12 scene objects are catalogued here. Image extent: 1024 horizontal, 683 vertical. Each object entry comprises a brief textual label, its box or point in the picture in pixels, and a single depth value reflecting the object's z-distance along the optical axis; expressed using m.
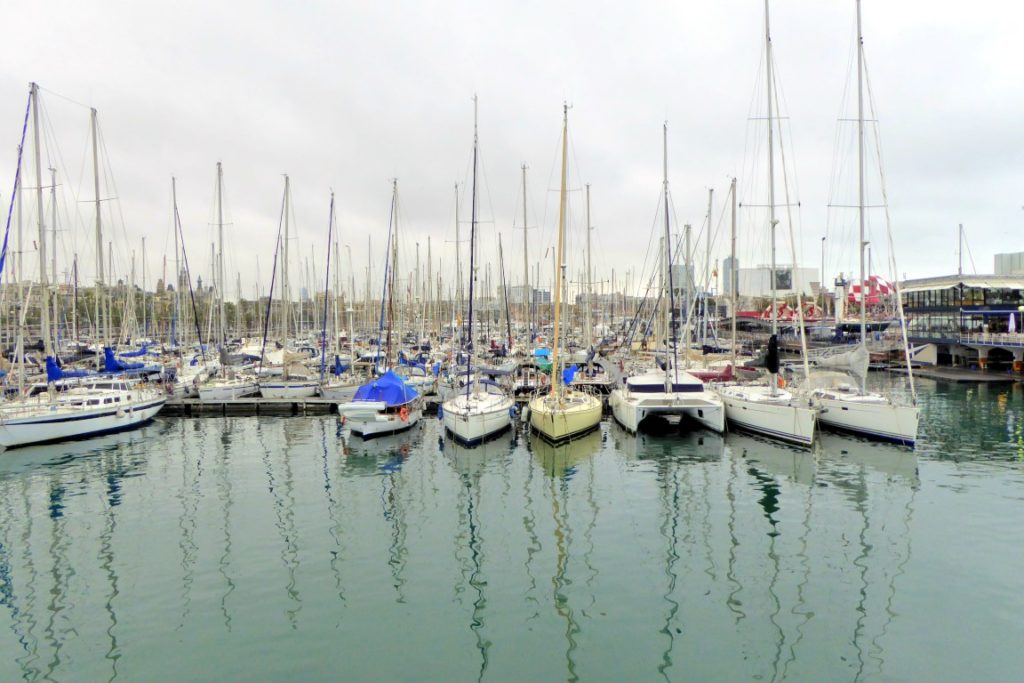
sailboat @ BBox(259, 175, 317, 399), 39.59
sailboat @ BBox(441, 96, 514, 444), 27.03
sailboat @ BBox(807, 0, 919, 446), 25.52
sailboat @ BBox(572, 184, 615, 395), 40.94
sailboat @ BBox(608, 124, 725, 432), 28.38
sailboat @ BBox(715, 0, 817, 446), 25.89
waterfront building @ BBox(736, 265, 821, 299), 128.88
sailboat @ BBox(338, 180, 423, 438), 28.84
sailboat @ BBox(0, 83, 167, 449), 27.14
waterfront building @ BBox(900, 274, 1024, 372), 51.34
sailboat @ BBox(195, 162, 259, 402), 39.88
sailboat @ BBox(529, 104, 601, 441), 27.12
